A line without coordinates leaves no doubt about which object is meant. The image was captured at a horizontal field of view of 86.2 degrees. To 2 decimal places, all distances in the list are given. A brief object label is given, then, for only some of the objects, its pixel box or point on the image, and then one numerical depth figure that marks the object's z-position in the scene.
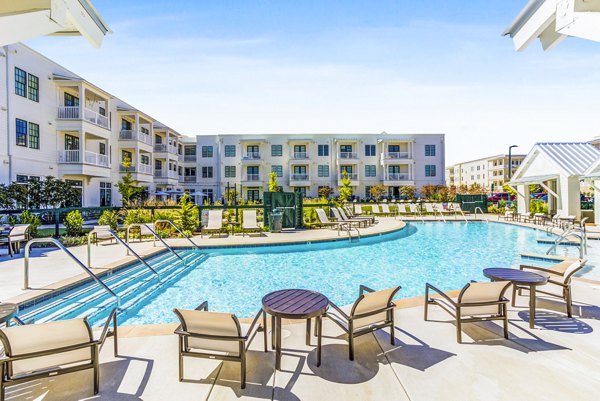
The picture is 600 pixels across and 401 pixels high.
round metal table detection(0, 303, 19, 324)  3.00
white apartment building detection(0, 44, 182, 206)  16.33
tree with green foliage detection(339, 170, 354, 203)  20.63
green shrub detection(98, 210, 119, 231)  13.18
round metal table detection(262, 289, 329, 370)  3.17
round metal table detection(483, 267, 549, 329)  4.02
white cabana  16.78
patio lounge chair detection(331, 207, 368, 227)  15.47
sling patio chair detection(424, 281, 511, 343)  3.66
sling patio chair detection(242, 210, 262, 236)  13.26
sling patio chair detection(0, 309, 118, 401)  2.57
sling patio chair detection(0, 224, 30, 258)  8.88
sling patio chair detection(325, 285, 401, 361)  3.31
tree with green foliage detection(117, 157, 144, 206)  21.30
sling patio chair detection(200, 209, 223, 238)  12.93
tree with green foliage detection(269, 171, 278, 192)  22.36
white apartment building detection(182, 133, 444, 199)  35.72
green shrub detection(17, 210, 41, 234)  11.19
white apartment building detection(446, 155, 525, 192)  66.56
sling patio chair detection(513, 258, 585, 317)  4.37
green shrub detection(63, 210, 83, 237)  12.43
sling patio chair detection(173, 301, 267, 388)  2.86
